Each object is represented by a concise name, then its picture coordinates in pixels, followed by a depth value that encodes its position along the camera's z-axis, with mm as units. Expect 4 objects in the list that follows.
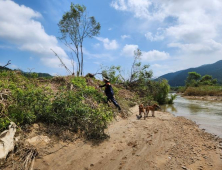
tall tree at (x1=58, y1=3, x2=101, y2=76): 18141
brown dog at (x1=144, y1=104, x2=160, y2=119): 7409
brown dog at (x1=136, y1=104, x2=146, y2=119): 7280
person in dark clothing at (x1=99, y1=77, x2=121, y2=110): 7309
